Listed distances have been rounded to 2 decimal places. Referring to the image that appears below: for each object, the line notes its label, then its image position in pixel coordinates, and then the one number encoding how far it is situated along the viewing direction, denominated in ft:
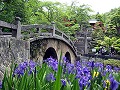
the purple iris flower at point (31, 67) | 7.95
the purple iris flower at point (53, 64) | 8.52
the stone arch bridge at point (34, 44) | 17.01
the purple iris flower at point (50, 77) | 6.88
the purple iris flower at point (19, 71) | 7.49
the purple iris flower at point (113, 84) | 5.08
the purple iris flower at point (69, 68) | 8.59
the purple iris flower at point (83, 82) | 6.07
